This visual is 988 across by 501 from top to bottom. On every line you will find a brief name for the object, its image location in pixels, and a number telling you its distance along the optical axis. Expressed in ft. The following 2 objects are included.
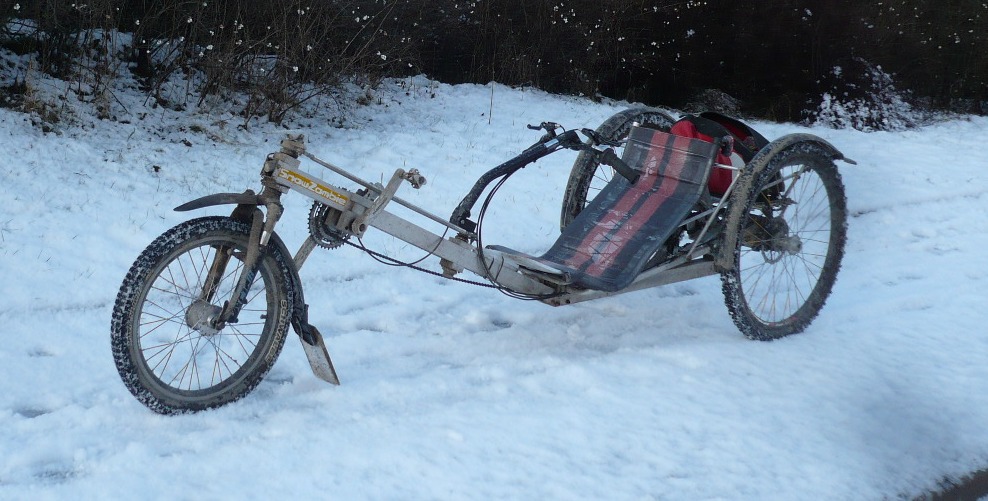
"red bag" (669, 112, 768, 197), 13.69
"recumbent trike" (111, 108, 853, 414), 9.62
